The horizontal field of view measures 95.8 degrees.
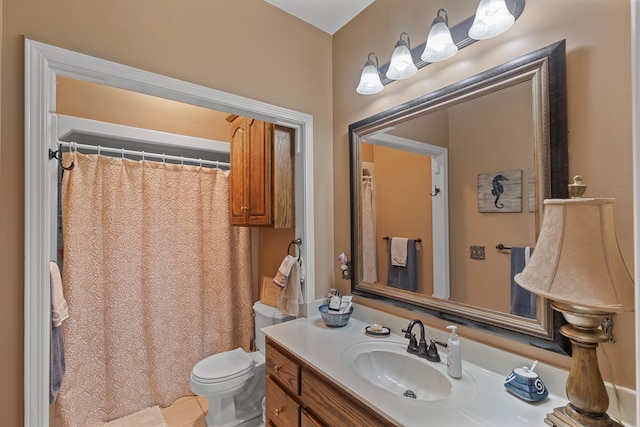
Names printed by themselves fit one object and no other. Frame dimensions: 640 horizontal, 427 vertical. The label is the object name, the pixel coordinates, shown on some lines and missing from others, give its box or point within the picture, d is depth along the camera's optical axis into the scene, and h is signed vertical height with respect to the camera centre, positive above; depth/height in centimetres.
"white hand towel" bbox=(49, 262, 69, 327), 119 -32
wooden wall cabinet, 199 +33
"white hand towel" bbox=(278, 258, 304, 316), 182 -47
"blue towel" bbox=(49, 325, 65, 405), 117 -58
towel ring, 189 -16
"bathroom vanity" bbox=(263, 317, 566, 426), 90 -61
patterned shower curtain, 202 -48
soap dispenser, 111 -54
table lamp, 68 -17
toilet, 194 -111
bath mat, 209 -147
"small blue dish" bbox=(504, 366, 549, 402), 94 -56
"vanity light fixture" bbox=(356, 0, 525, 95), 105 +75
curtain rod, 207 +56
